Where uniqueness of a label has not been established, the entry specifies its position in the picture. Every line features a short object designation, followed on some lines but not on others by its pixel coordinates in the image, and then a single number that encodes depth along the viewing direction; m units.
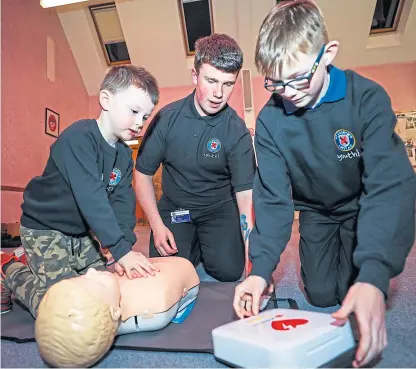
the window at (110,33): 4.24
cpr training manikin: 0.75
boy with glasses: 0.71
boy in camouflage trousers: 1.08
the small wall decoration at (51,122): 4.00
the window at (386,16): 4.04
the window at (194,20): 4.07
